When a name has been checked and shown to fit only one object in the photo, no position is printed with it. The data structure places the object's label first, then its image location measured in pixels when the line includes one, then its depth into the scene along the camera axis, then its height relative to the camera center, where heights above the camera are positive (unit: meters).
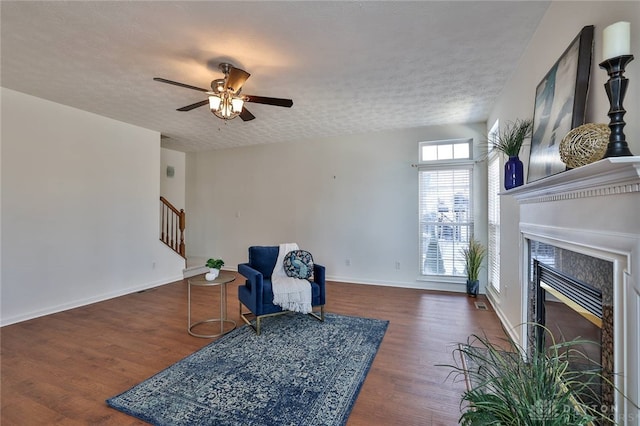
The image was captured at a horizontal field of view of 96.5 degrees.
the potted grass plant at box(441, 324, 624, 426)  1.04 -0.69
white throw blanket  3.11 -0.85
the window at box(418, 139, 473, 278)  4.59 +0.21
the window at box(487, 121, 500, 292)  3.72 +0.00
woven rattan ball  1.17 +0.32
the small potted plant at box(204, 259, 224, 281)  3.09 -0.58
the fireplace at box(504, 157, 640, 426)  1.04 -0.20
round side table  3.00 -1.16
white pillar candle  1.07 +0.68
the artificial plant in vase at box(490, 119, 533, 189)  2.32 +0.54
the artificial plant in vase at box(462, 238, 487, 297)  4.33 -0.71
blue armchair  3.05 -0.80
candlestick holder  1.08 +0.46
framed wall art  1.52 +0.71
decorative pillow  3.42 -0.58
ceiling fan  2.58 +1.09
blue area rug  1.84 -1.26
